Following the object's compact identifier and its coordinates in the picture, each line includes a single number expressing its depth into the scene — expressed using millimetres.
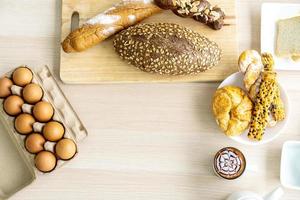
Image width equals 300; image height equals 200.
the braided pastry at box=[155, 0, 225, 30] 1223
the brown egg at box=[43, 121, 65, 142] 1175
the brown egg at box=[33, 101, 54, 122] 1186
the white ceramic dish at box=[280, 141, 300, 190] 1182
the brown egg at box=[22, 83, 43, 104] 1198
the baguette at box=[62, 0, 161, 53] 1237
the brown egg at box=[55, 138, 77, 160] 1173
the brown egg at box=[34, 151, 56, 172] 1168
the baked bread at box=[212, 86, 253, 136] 1172
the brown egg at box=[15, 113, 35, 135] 1183
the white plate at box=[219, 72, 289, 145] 1192
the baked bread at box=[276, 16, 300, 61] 1228
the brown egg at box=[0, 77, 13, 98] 1206
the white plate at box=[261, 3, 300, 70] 1251
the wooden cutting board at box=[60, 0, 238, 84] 1255
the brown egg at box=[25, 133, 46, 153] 1172
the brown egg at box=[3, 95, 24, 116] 1193
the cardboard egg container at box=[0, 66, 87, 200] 1213
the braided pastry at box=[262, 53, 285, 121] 1176
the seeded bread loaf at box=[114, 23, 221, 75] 1193
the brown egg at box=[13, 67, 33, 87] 1212
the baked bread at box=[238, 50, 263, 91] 1174
